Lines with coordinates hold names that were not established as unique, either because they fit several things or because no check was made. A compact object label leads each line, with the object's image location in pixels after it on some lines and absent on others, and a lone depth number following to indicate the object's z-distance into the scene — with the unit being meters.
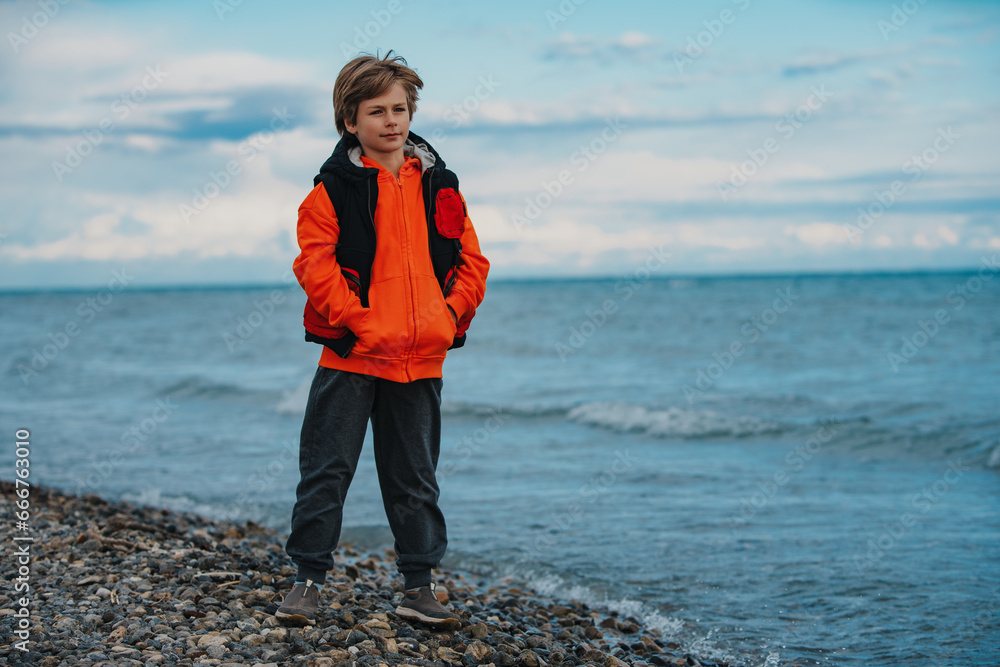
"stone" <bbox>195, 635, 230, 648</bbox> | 3.41
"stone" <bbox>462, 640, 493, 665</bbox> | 3.58
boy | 3.38
